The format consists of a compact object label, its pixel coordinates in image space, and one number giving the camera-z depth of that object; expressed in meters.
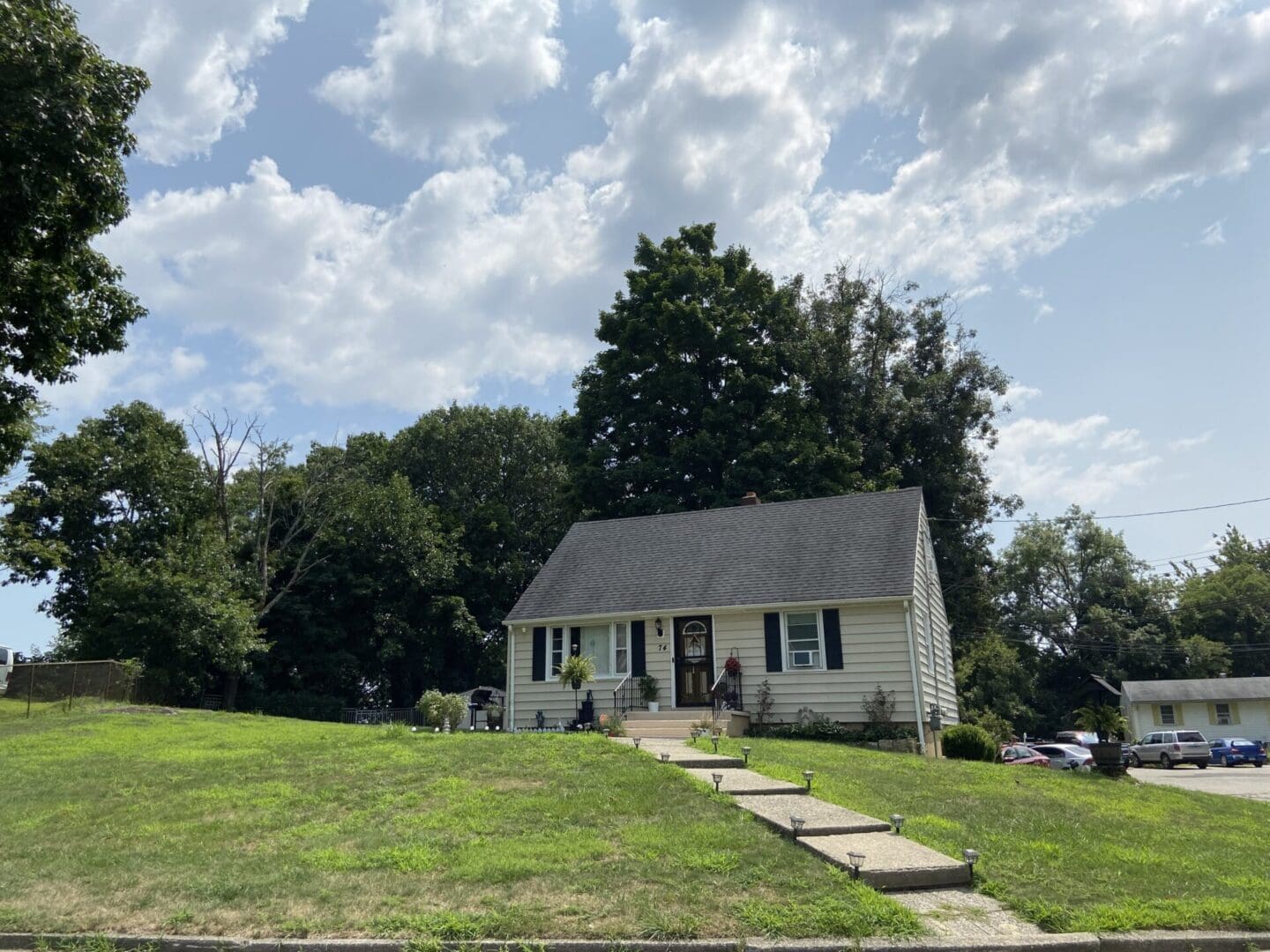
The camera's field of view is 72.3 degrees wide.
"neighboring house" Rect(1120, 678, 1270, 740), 45.97
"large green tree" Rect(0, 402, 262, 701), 30.03
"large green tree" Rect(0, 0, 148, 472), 9.54
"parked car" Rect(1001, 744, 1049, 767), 29.05
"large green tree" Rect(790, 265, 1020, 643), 37.09
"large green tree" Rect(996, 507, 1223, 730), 57.06
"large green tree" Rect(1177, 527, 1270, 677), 61.47
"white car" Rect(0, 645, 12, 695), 37.78
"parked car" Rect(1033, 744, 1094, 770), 31.28
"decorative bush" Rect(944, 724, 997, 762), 18.41
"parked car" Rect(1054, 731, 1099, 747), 42.70
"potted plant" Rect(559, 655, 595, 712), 20.73
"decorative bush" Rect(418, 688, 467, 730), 17.42
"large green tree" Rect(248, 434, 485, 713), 38.06
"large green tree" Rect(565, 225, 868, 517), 33.97
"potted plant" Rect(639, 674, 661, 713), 21.28
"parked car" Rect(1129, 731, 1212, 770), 34.91
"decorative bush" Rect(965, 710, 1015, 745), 33.66
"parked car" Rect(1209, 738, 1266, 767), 36.00
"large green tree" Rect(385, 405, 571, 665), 44.25
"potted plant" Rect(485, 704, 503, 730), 21.23
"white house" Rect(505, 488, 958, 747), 20.02
